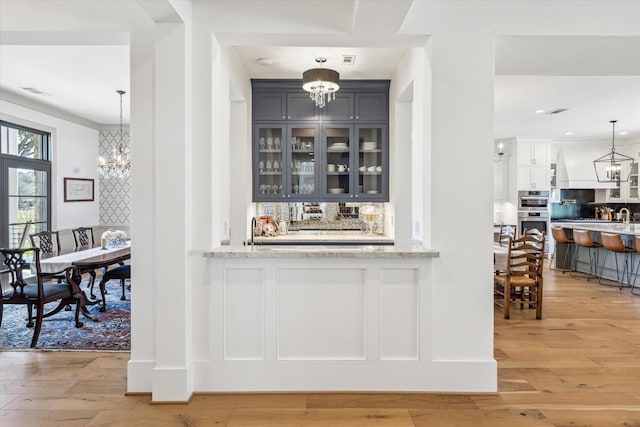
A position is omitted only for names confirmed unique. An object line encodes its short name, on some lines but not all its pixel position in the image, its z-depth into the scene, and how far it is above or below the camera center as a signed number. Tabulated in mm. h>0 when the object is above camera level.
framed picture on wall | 7410 +356
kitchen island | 6492 -764
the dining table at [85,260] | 4219 -566
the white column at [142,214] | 2721 -37
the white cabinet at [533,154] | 9484 +1270
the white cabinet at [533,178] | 9478 +714
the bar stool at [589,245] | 6967 -617
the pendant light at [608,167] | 9539 +969
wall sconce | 9045 +1295
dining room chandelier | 6293 +655
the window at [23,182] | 6027 +415
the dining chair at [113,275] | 5066 -836
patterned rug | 3785 -1255
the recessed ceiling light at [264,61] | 4074 +1486
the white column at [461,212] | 2758 -22
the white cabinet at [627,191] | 9578 +433
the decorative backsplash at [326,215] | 5465 -86
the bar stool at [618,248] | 6284 -611
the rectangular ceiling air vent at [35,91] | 5689 +1669
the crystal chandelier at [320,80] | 3869 +1220
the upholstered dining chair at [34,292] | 3904 -839
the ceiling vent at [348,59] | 4027 +1503
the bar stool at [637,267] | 6054 -904
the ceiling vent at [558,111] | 6586 +1604
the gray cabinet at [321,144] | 4883 +782
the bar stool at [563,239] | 7699 -563
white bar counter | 2783 -798
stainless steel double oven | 9484 +43
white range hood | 9672 +1134
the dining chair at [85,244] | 5594 -537
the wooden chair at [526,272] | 4602 -717
